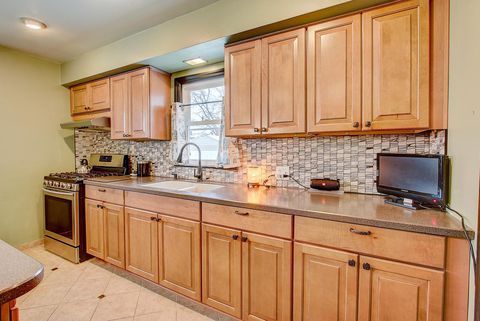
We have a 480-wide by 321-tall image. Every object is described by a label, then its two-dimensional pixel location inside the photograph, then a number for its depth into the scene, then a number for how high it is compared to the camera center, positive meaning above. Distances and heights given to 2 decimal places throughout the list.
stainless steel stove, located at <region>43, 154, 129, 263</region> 2.55 -0.65
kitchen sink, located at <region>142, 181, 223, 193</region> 2.25 -0.30
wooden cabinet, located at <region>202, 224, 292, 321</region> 1.45 -0.77
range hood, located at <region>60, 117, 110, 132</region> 2.78 +0.36
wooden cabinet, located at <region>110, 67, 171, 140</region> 2.54 +0.54
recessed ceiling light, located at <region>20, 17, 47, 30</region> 2.14 +1.19
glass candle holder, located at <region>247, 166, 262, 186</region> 2.16 -0.19
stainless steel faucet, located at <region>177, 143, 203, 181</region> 2.46 -0.09
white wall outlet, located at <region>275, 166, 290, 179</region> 2.07 -0.14
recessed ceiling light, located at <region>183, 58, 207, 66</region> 2.33 +0.92
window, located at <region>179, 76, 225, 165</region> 2.50 +0.42
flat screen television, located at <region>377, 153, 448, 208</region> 1.24 -0.13
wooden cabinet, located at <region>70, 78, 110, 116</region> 2.87 +0.73
